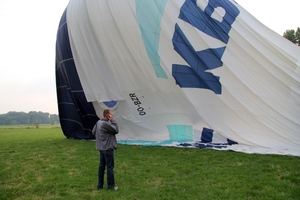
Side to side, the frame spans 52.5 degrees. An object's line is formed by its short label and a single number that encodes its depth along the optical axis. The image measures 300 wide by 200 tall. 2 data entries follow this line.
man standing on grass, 4.67
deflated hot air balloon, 8.12
